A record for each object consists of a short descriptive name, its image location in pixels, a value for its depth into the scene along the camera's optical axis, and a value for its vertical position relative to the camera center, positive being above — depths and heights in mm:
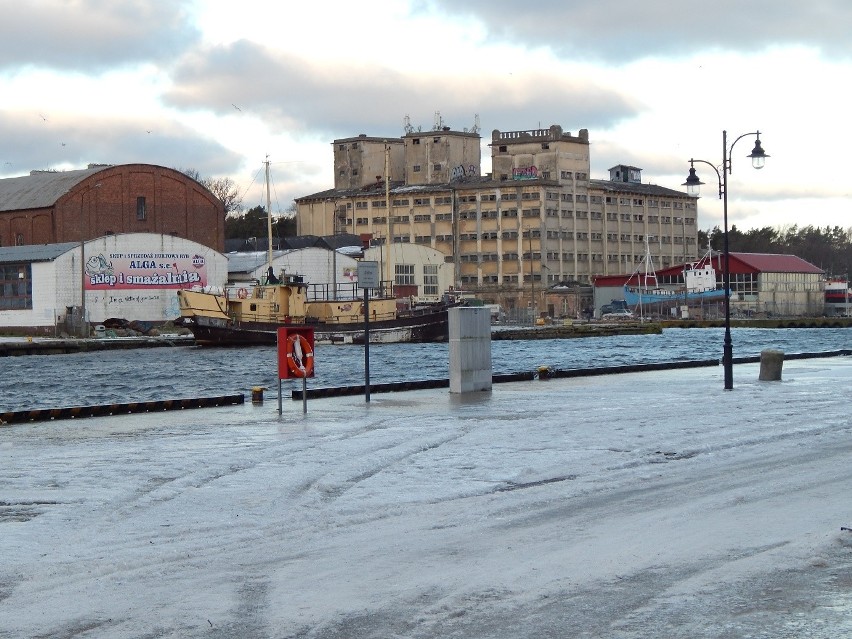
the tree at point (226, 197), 163750 +15124
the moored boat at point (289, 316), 83625 -51
